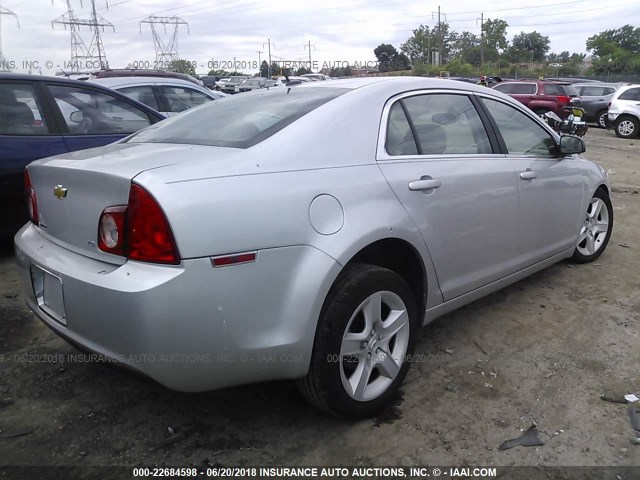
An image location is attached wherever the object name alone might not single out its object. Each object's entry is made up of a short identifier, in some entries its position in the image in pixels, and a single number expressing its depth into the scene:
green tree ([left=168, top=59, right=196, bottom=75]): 67.00
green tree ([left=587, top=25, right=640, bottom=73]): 53.50
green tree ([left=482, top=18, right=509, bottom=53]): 81.44
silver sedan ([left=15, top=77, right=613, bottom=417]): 1.97
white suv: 15.61
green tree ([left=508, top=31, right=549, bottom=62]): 88.12
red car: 17.12
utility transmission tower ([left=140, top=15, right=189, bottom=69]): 63.51
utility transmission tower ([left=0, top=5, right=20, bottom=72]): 32.41
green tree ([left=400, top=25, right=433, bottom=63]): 80.31
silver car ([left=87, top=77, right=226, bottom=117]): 7.75
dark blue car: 4.36
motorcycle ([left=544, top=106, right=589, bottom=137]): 12.41
